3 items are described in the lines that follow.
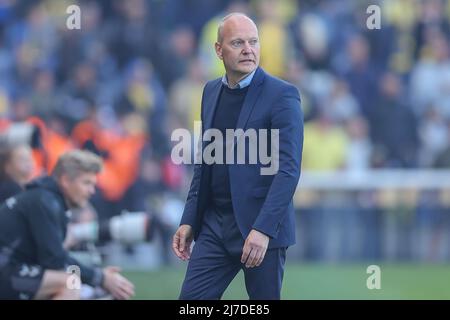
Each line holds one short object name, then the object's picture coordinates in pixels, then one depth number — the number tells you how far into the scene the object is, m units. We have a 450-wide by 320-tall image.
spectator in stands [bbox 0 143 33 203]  19.48
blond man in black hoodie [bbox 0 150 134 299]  16.80
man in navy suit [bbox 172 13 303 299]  13.64
